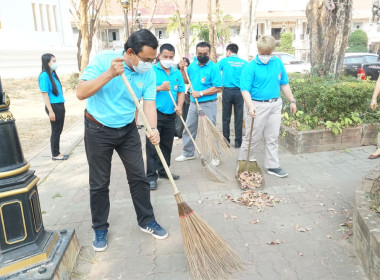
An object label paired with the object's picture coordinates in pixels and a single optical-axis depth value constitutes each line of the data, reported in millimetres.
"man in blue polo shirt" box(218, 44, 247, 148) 5824
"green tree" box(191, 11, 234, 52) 25230
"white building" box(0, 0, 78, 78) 15844
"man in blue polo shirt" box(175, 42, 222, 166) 5066
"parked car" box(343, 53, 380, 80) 12521
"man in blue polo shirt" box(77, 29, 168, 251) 2619
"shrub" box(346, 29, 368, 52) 27317
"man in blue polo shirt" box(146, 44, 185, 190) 4314
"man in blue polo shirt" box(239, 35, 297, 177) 4215
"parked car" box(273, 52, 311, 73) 16969
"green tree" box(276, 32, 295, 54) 28195
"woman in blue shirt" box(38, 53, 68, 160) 5316
